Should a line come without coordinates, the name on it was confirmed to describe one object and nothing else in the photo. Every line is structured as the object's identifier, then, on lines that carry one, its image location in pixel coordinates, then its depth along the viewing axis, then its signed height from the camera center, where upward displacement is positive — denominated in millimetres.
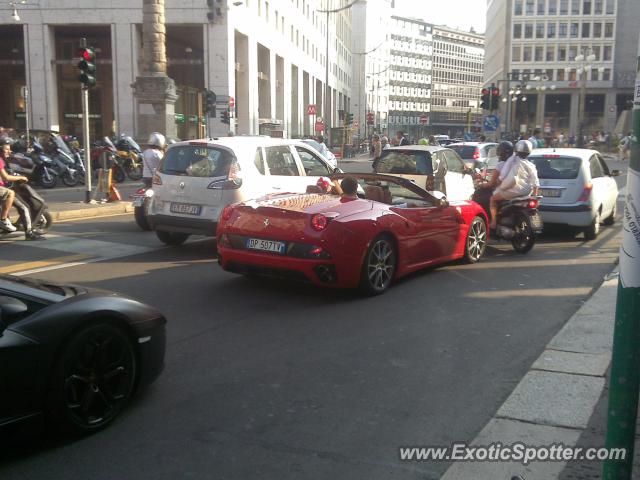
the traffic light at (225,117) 35534 +1484
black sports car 3441 -1136
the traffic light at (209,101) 33750 +2187
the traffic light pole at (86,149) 15695 -118
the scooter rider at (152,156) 13438 -218
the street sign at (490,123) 28344 +1011
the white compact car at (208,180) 9664 -501
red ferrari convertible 6926 -960
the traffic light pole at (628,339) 2498 -706
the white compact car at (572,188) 11875 -714
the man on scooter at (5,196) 10945 -834
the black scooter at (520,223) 10422 -1156
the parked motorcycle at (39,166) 19516 -645
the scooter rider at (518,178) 10570 -474
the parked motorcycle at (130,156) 23875 -389
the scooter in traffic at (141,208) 12367 -1152
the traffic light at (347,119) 62956 +2524
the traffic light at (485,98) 30656 +2215
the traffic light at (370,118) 77744 +3221
